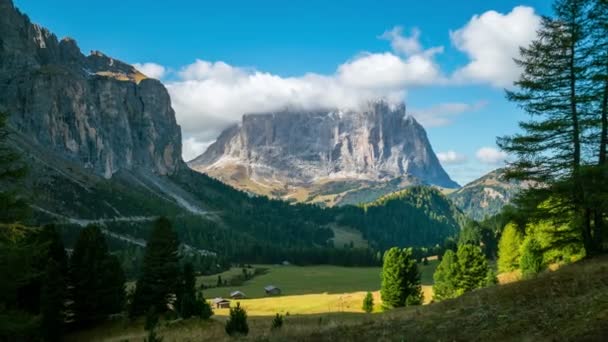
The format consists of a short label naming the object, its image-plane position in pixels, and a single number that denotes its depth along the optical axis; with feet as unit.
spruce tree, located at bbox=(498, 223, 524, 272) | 218.59
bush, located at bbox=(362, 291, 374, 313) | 211.82
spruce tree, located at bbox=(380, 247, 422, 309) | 203.41
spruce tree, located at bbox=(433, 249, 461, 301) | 204.13
